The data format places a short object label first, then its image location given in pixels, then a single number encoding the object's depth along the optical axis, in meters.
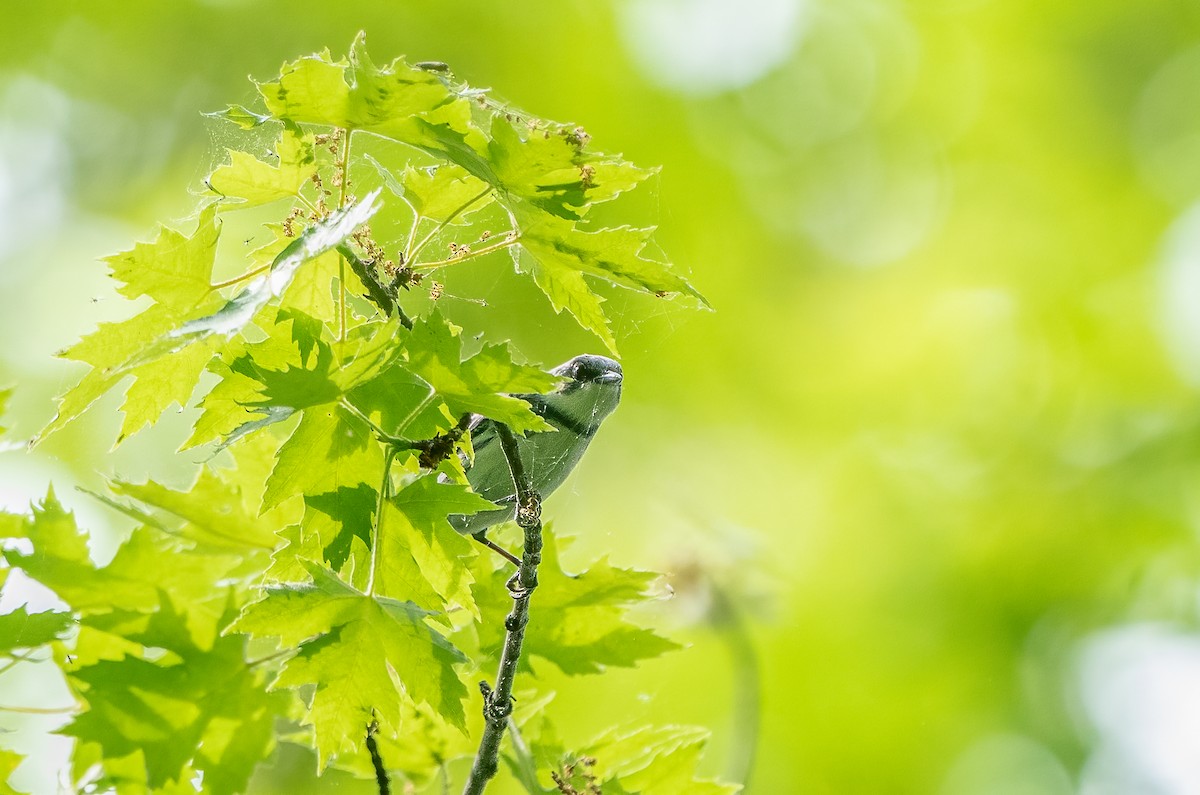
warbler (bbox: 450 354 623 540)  4.46
